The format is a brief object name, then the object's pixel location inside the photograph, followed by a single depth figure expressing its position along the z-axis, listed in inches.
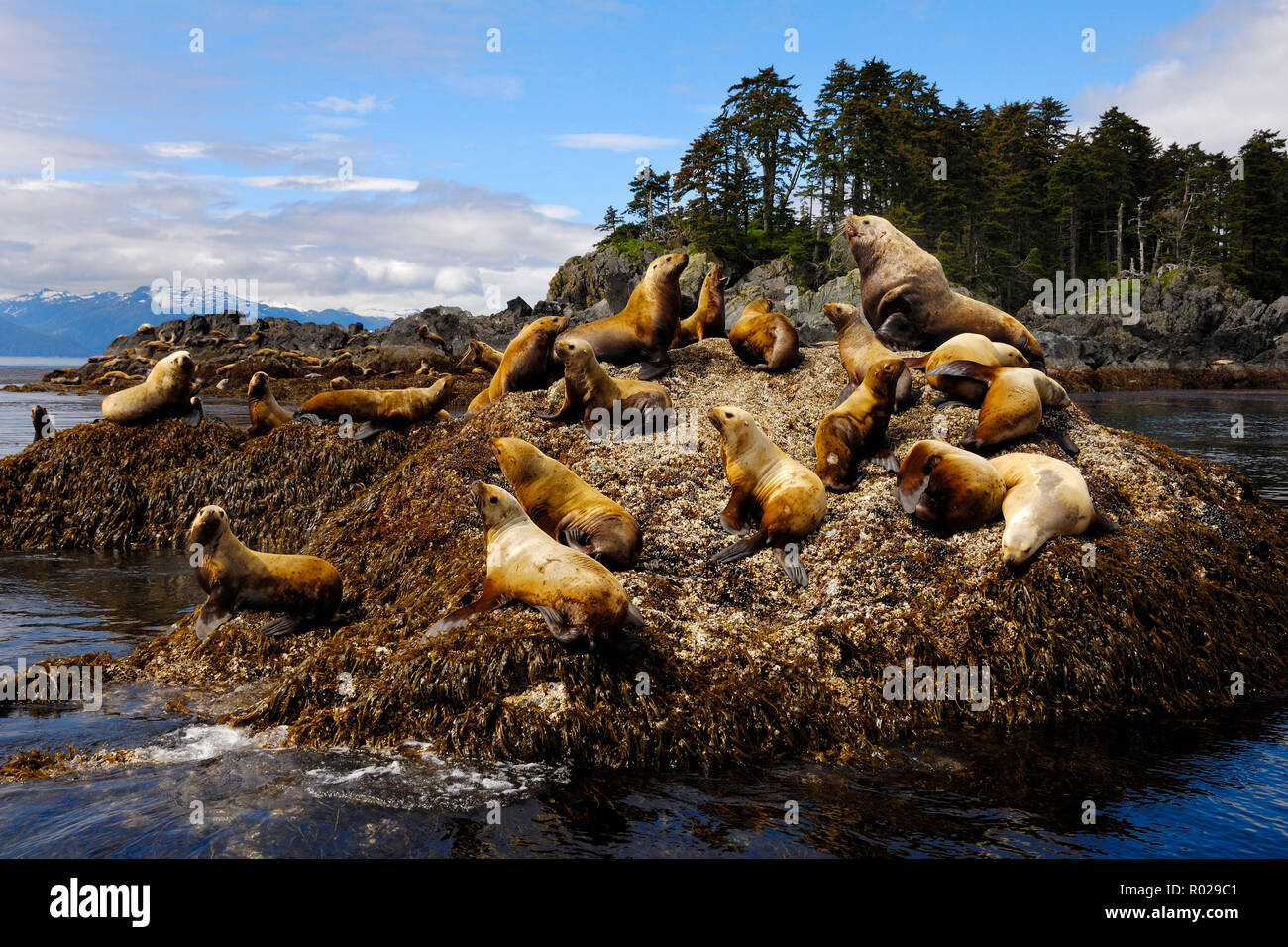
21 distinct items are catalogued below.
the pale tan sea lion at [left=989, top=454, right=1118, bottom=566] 257.1
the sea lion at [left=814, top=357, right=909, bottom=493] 299.4
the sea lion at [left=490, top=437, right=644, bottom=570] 260.2
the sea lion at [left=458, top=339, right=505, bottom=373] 496.1
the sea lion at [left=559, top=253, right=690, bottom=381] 381.1
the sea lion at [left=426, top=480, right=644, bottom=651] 219.9
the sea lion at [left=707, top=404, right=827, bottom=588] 271.4
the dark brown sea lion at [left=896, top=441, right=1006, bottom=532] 270.1
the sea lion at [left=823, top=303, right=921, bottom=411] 350.9
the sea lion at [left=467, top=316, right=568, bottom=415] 378.0
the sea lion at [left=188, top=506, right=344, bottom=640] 271.6
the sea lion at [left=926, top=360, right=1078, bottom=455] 302.5
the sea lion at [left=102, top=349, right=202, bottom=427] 521.7
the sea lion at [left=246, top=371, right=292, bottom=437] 532.4
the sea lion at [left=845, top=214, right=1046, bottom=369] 383.6
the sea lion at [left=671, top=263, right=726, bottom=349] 444.8
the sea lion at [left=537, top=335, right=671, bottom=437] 334.0
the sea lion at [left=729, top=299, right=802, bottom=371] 384.2
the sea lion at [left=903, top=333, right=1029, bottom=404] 325.7
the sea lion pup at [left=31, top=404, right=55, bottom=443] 558.3
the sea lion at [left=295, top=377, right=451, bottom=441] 477.1
